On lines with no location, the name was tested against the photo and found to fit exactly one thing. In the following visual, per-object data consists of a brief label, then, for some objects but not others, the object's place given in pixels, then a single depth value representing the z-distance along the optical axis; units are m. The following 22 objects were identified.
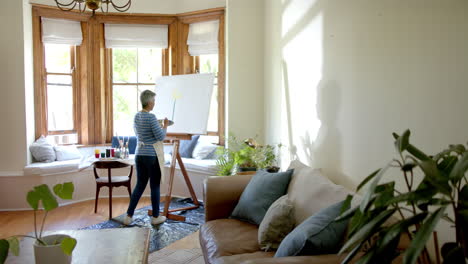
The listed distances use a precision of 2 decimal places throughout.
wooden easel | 4.47
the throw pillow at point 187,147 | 5.64
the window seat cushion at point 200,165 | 5.11
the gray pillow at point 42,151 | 5.12
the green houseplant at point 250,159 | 4.15
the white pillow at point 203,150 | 5.52
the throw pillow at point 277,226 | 2.31
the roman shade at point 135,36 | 5.81
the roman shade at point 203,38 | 5.69
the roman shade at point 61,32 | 5.41
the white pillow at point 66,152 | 5.30
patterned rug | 3.81
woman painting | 4.07
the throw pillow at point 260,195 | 2.73
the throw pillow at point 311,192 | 2.19
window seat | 4.90
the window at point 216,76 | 5.82
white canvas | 4.74
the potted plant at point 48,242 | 1.53
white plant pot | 1.75
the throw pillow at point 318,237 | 1.75
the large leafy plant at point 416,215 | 0.85
